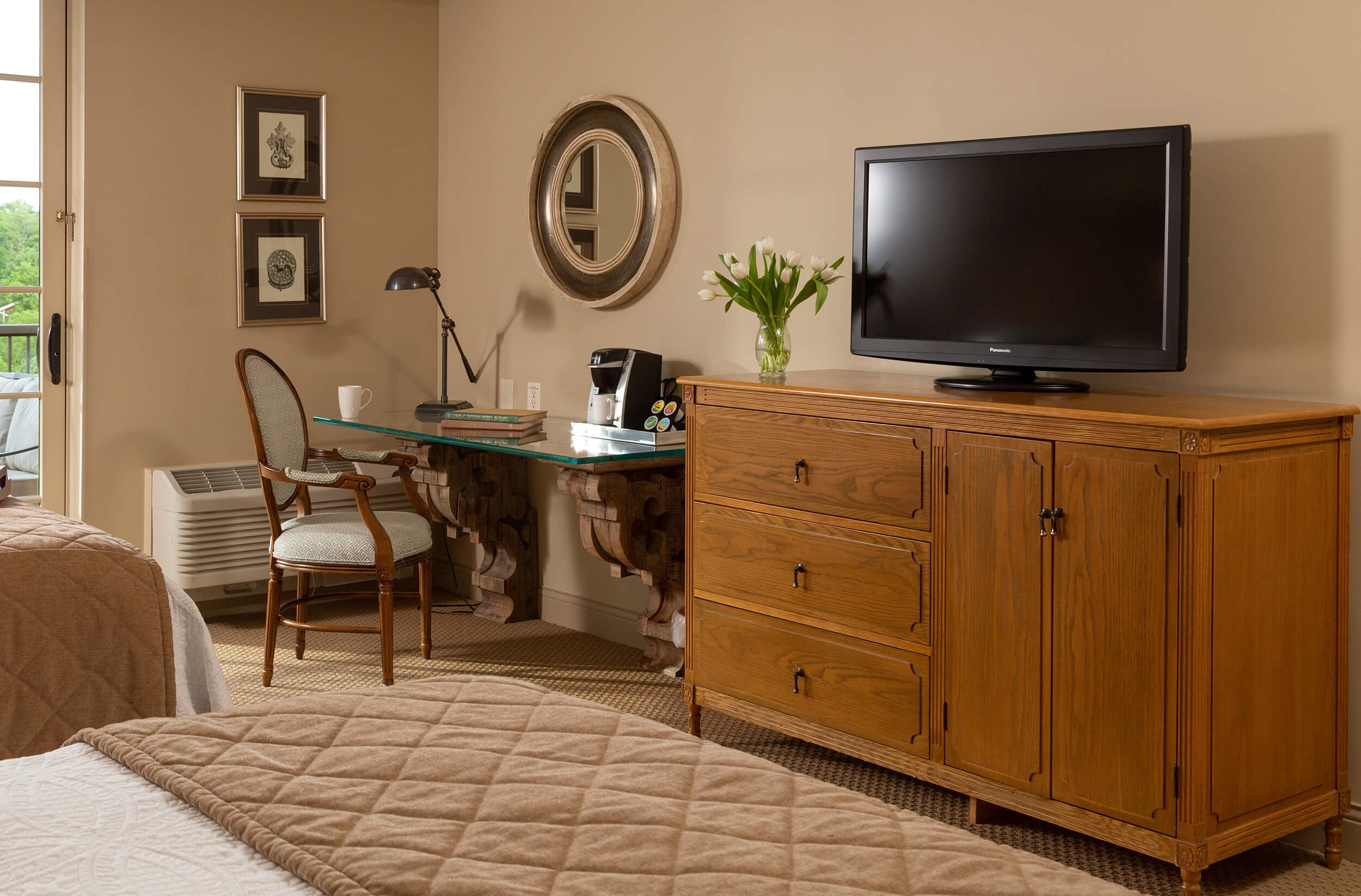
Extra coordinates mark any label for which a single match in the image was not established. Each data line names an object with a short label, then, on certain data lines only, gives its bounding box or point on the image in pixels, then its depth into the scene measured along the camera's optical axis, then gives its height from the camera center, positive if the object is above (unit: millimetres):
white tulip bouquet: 3270 +329
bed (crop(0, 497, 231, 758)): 2387 -444
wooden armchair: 3684 -346
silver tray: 3633 -59
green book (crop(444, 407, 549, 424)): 3826 -4
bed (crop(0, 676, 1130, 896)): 1141 -416
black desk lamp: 4301 +449
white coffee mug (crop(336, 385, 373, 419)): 4395 +49
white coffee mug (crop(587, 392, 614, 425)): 3893 +20
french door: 4238 +595
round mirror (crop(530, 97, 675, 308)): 4023 +729
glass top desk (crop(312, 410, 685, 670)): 3650 -292
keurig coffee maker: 3816 +91
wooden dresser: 2279 -370
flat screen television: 2555 +367
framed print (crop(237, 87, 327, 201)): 4602 +1017
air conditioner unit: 4367 -403
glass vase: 3295 +177
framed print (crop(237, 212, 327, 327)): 4637 +549
